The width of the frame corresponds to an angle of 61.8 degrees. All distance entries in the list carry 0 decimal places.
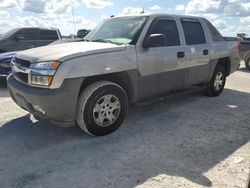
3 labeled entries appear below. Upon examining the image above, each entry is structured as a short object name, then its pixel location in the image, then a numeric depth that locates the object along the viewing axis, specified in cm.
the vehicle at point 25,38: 792
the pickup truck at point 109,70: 270
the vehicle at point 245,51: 880
